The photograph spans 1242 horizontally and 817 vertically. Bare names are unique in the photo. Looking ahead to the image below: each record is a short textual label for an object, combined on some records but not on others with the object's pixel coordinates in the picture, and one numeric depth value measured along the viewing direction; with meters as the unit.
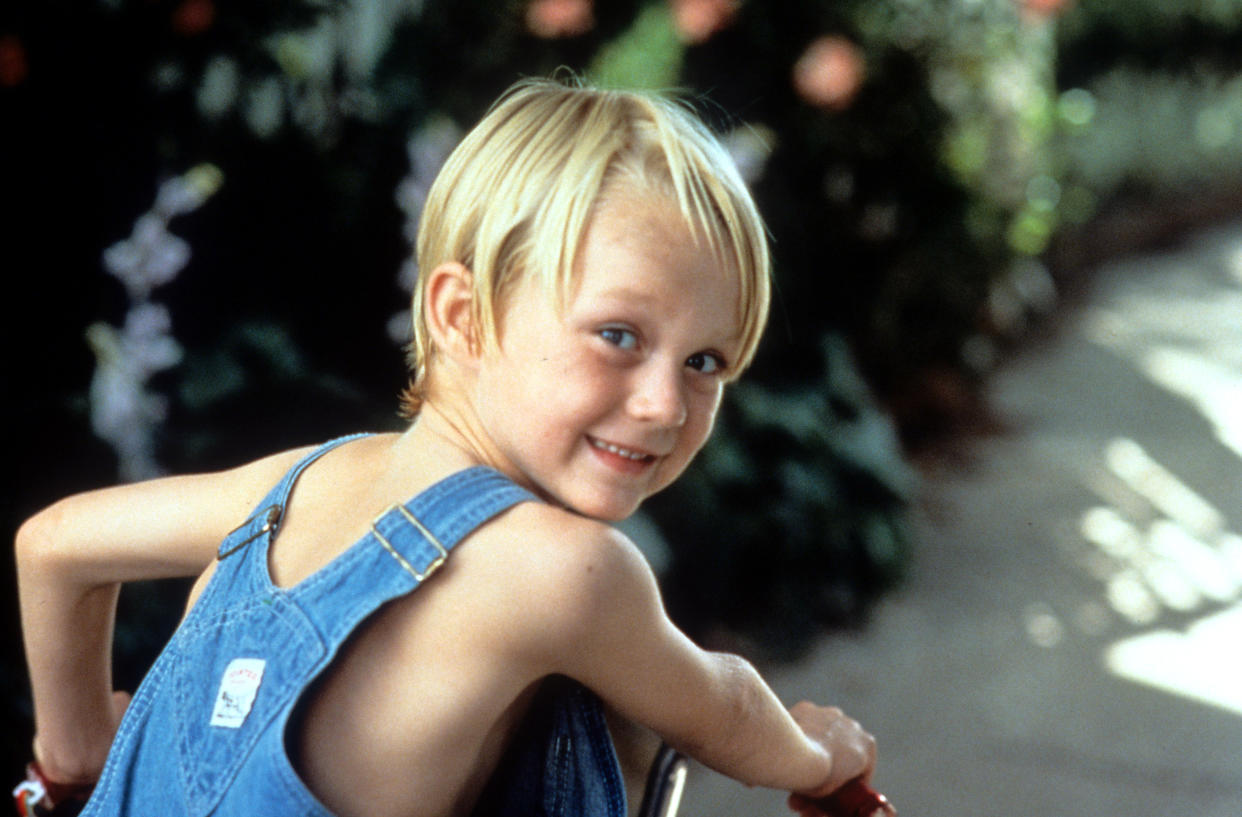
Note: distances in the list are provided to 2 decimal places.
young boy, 1.94
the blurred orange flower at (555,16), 6.48
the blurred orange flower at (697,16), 6.82
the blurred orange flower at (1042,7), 8.72
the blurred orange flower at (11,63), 4.72
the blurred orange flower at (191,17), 5.21
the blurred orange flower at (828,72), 7.65
